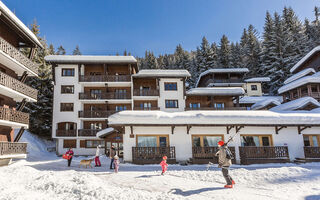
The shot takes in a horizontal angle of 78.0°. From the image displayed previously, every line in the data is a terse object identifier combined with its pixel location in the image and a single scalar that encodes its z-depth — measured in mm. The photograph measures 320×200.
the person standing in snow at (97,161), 14448
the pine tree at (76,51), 74188
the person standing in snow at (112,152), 13360
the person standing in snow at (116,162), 11152
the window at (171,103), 29716
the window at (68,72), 29309
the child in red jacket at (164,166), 10523
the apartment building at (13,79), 14695
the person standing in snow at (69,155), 14785
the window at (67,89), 28822
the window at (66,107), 28297
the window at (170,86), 30053
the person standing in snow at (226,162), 7711
